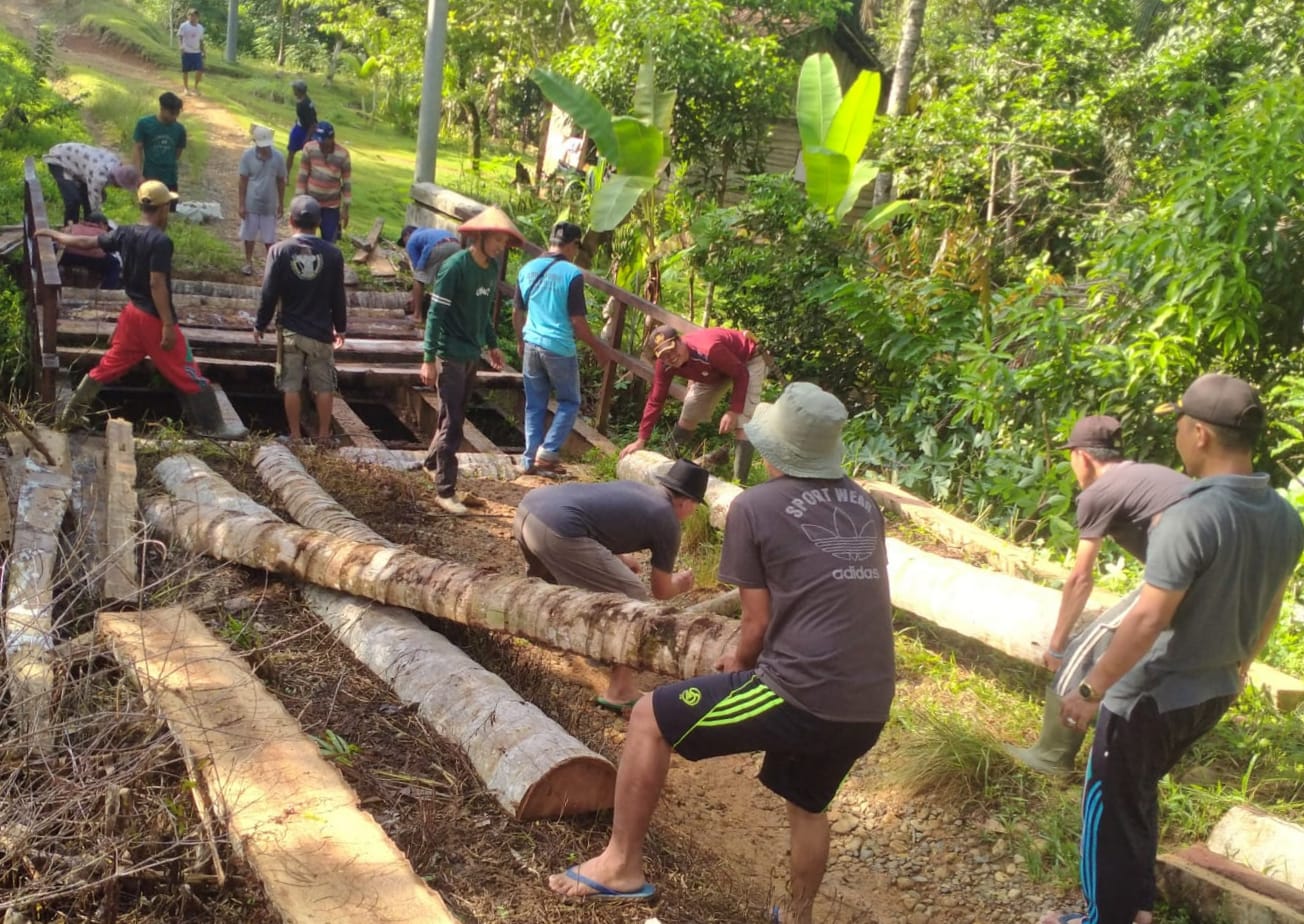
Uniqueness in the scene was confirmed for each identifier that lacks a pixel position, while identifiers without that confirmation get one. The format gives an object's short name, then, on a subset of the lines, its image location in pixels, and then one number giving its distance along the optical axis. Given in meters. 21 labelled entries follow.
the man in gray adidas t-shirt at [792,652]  3.04
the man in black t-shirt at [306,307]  7.04
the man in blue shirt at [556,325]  7.27
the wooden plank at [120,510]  4.68
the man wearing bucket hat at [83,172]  10.46
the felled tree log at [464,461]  7.43
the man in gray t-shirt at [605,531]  4.62
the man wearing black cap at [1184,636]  3.06
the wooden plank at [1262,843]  3.88
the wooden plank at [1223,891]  3.61
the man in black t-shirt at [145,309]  6.84
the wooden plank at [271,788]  2.83
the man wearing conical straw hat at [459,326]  6.62
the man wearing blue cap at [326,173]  10.87
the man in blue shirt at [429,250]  9.46
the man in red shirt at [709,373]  7.09
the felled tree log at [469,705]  3.59
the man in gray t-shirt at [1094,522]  4.07
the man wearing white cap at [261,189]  10.66
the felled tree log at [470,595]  4.14
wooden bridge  8.17
